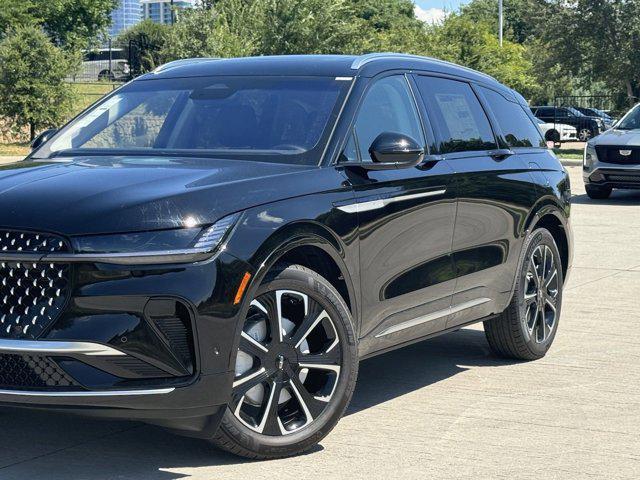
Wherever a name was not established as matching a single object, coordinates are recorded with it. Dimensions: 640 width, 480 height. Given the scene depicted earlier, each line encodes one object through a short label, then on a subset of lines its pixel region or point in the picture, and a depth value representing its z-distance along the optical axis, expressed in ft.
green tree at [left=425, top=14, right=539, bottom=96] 161.89
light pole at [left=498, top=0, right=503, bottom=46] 222.87
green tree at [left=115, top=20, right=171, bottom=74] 138.92
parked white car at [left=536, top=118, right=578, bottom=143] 156.04
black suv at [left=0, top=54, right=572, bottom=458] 15.46
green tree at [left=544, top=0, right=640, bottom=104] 131.13
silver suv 67.97
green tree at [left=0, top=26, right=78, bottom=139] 129.90
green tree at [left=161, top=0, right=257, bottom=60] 129.08
